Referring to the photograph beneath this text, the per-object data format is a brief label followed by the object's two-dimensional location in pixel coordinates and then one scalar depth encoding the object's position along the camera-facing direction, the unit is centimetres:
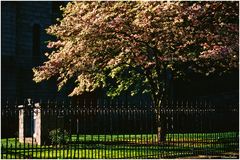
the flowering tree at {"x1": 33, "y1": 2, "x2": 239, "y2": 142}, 1633
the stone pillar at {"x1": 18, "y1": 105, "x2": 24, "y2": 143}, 1808
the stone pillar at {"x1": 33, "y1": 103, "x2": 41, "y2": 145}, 1639
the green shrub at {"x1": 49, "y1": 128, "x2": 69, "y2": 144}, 1557
